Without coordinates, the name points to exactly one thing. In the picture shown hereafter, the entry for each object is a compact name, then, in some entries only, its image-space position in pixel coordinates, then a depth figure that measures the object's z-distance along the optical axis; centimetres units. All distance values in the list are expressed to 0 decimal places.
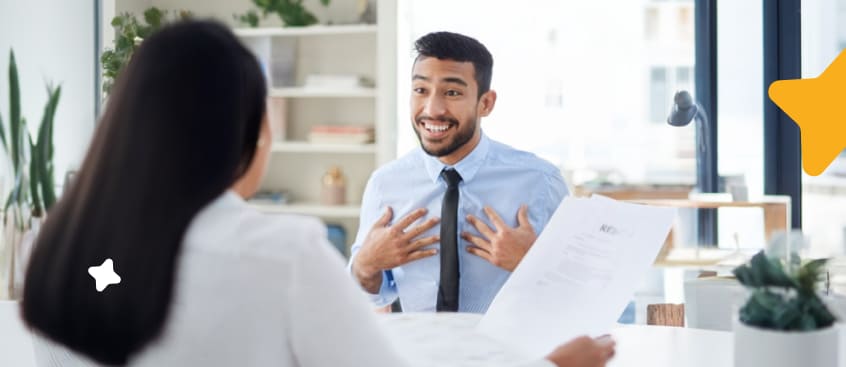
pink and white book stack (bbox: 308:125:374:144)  439
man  191
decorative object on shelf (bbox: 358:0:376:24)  441
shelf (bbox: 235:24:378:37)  429
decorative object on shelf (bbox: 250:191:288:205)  457
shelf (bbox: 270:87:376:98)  432
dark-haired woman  73
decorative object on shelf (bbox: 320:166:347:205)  450
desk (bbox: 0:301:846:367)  117
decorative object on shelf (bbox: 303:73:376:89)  435
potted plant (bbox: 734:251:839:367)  97
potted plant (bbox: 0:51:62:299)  234
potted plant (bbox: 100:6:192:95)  288
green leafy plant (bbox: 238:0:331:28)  442
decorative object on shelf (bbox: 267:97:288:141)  452
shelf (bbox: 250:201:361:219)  439
